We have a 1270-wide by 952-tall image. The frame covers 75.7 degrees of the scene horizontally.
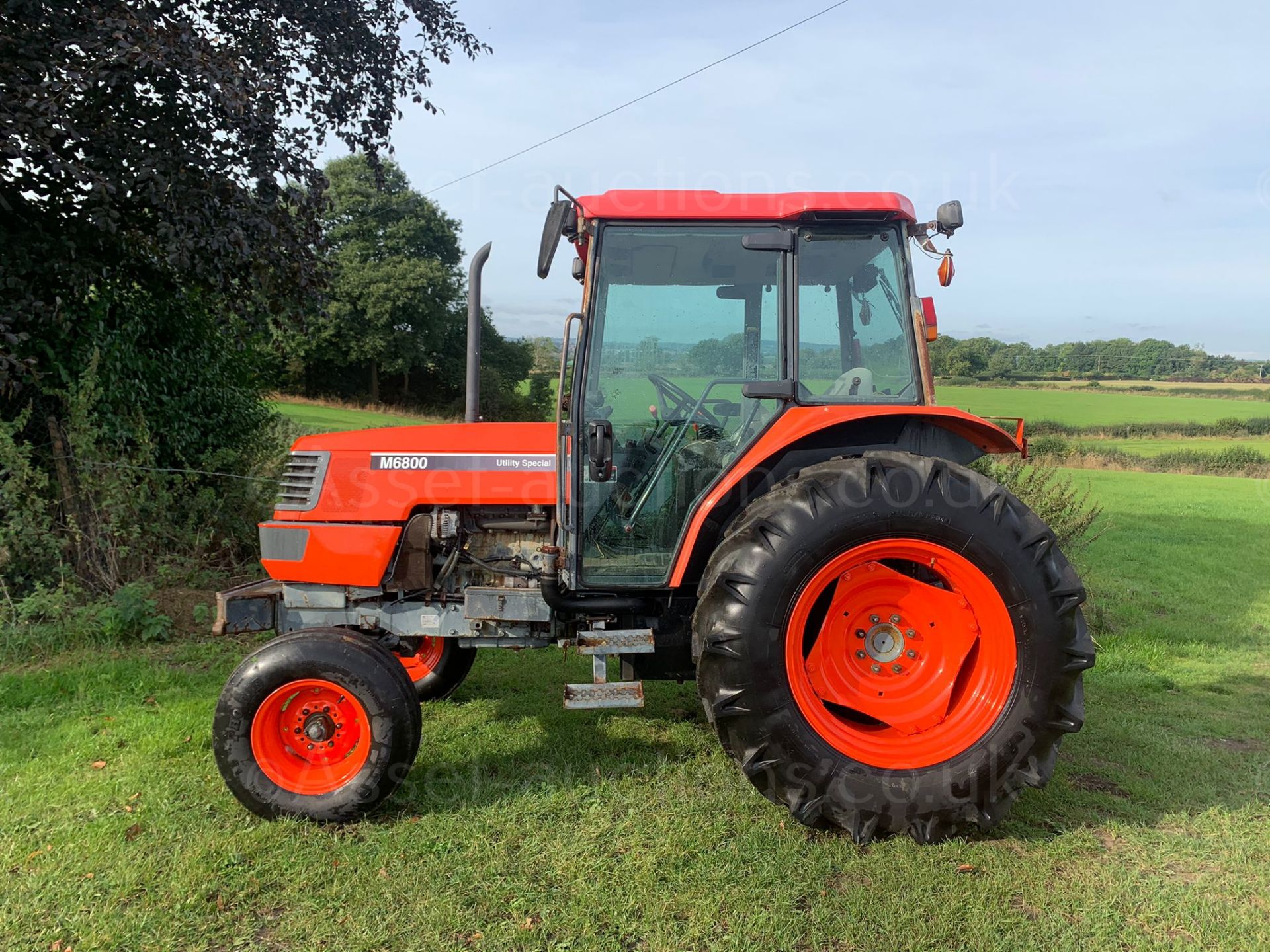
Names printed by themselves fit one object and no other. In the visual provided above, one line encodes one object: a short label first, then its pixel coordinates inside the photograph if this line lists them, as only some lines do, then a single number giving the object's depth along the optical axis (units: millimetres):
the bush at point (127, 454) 5000
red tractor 2785
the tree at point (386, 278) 29859
